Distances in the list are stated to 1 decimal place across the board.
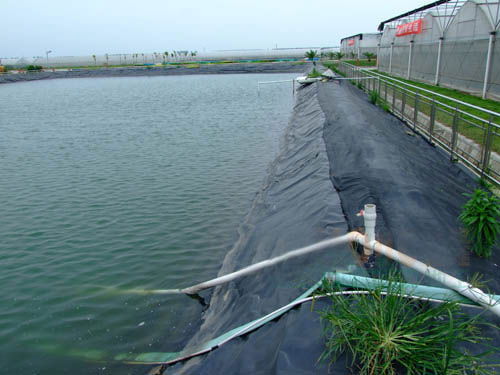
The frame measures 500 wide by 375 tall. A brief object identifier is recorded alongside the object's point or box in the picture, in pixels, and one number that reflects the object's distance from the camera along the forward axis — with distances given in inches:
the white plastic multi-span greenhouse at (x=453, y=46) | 650.2
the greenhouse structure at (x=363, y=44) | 2415.1
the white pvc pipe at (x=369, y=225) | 151.3
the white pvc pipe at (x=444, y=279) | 131.7
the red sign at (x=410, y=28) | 1003.9
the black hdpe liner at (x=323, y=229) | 139.6
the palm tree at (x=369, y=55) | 2154.7
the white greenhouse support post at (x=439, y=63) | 869.2
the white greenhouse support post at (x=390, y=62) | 1331.2
